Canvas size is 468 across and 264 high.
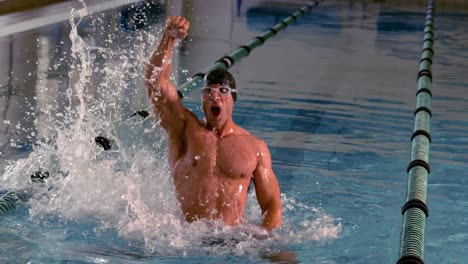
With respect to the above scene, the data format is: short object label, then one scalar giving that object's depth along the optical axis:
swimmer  7.12
